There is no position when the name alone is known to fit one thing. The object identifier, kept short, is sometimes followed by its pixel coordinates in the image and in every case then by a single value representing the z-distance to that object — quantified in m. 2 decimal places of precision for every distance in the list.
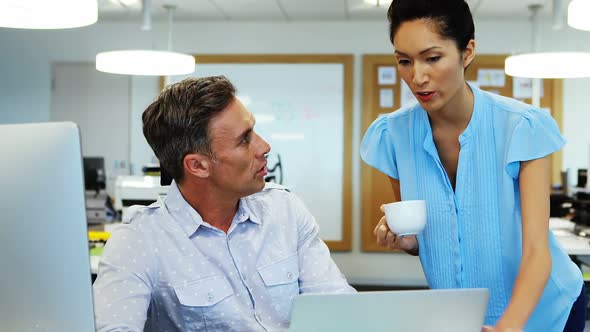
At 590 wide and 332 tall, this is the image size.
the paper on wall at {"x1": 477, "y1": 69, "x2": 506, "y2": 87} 6.18
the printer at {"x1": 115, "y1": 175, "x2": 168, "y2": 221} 3.45
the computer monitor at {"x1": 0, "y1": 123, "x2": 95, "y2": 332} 0.83
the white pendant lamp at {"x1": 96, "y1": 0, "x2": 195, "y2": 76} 3.50
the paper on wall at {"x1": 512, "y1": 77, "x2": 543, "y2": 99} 6.14
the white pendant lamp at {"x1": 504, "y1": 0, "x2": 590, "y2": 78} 3.49
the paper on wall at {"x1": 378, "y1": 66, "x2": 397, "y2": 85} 6.21
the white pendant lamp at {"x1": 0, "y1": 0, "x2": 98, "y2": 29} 2.22
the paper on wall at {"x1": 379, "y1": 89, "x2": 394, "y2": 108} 6.24
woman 1.32
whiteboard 6.27
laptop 0.97
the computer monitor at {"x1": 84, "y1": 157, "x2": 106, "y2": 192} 5.03
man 1.48
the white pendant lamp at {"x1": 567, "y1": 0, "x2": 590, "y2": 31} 2.31
